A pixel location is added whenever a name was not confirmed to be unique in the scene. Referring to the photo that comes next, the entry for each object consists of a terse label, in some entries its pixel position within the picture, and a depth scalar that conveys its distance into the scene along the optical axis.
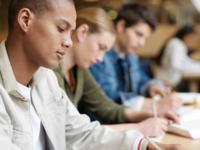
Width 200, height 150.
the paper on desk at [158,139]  0.81
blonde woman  1.07
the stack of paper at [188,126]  0.80
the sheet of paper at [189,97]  1.36
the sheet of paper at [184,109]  1.20
